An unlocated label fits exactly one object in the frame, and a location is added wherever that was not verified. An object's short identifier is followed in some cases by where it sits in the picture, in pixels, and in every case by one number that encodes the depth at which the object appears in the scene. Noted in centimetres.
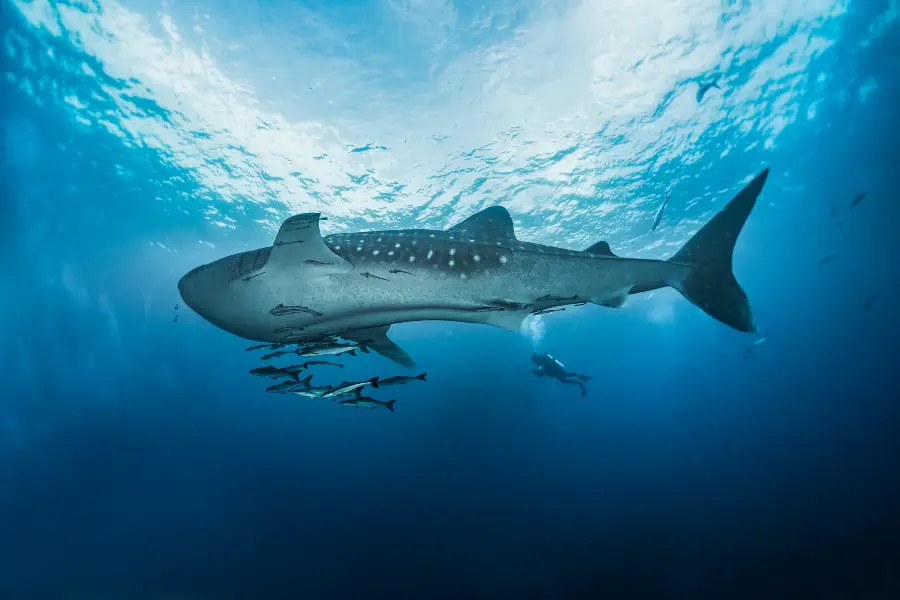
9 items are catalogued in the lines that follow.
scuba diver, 2275
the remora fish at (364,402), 528
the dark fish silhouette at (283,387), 528
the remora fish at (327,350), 424
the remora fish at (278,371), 505
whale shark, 324
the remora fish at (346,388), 482
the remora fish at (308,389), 518
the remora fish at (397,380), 512
